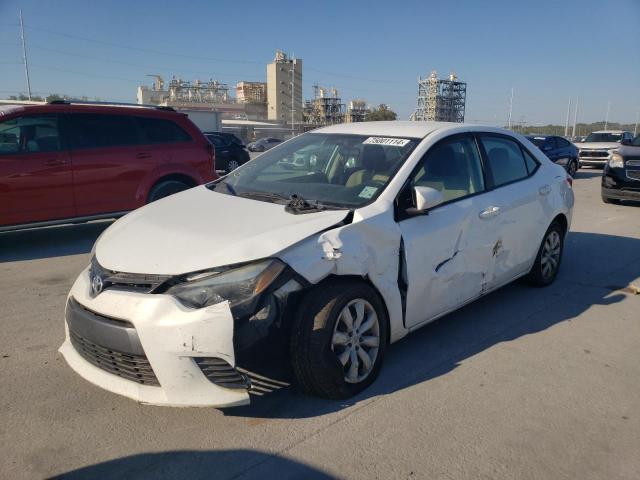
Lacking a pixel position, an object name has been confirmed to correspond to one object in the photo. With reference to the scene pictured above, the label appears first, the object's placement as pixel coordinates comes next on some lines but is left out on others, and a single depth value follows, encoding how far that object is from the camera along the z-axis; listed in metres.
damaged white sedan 2.67
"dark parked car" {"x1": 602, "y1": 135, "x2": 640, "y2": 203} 10.58
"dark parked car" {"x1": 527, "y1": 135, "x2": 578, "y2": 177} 17.38
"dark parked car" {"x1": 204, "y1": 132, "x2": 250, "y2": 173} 20.67
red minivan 6.54
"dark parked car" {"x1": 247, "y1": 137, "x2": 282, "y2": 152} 42.59
